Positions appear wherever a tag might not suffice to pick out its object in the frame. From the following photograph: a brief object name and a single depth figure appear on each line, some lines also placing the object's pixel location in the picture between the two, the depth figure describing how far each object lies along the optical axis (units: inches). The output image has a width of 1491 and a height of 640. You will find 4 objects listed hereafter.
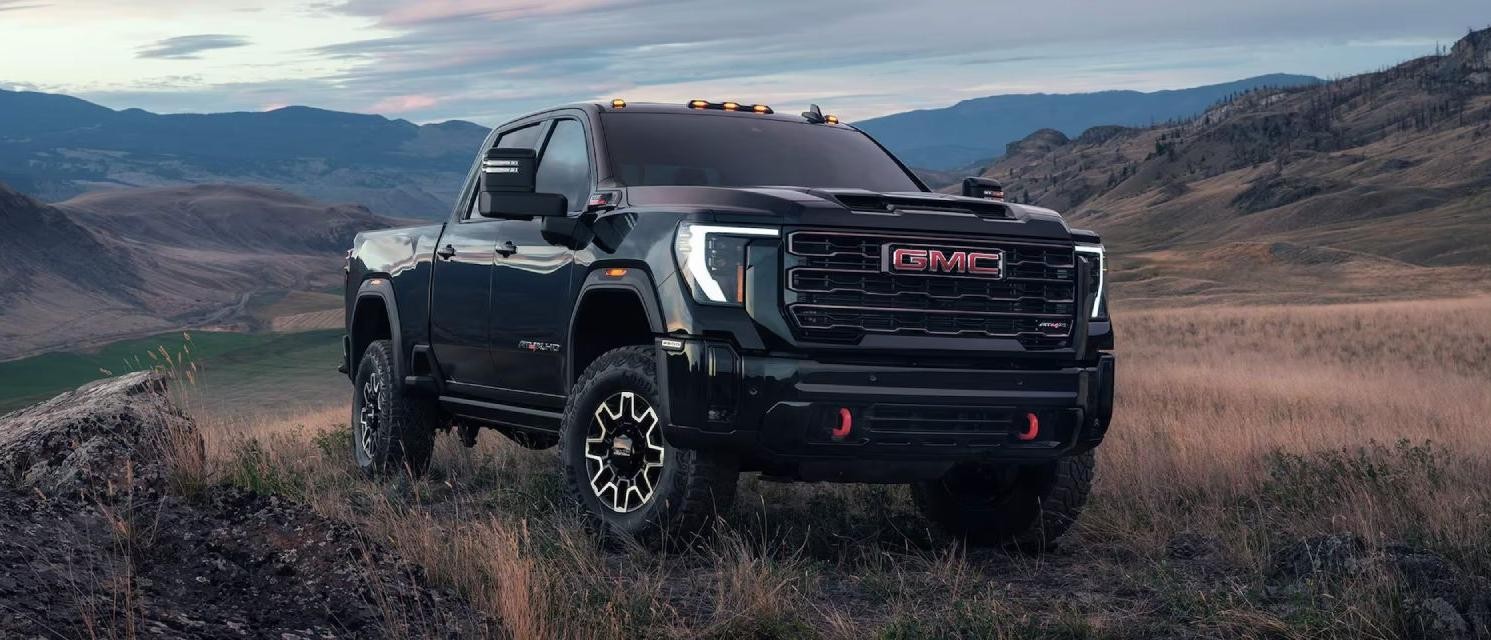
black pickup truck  249.8
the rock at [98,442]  303.0
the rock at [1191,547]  287.7
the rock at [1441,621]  209.0
